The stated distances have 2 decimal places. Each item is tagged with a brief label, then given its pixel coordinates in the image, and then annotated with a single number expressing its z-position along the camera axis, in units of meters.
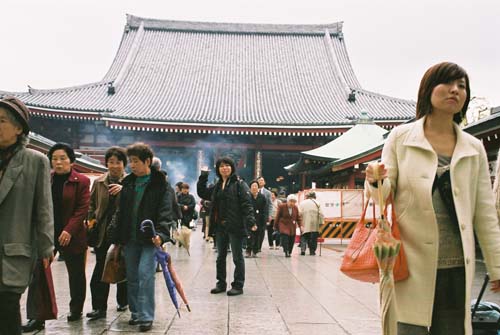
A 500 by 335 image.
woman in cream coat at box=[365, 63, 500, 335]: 2.46
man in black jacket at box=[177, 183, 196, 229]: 12.38
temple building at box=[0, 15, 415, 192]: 21.92
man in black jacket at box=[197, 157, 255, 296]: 6.41
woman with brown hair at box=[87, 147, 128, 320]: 4.97
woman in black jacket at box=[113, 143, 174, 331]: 4.55
